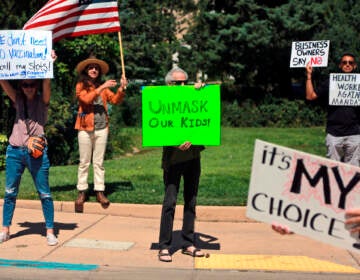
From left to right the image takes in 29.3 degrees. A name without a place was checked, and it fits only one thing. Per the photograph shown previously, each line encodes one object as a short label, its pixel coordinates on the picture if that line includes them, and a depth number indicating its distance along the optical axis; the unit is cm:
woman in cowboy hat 905
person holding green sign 707
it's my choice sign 384
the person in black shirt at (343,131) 886
